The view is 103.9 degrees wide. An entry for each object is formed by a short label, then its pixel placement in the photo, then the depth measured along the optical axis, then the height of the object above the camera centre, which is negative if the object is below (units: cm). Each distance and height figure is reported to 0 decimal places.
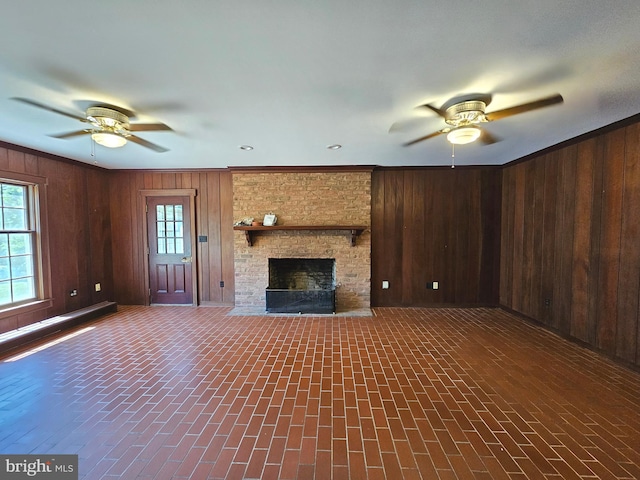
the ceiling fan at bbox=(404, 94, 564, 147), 202 +99
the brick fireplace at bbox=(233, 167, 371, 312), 449 +30
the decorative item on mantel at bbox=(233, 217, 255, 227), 435 +17
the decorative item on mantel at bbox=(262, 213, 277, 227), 439 +20
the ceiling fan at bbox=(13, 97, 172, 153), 222 +105
